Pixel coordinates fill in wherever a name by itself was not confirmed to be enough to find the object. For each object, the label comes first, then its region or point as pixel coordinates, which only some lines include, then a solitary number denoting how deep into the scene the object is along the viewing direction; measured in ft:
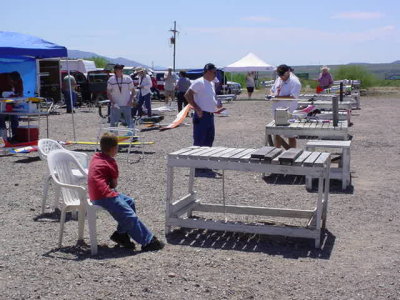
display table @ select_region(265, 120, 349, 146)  32.32
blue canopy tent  39.58
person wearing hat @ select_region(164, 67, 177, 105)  86.59
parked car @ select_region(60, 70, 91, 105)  94.48
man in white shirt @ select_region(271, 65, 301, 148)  35.50
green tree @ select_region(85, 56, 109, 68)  169.27
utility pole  188.34
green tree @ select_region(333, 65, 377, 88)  149.38
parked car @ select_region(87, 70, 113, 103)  94.32
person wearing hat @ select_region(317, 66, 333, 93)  73.77
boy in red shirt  18.80
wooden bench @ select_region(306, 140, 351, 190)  29.25
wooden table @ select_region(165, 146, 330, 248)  19.70
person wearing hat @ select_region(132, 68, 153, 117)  66.59
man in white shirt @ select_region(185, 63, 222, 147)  31.27
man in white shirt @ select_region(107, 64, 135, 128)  42.52
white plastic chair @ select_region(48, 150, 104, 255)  18.94
